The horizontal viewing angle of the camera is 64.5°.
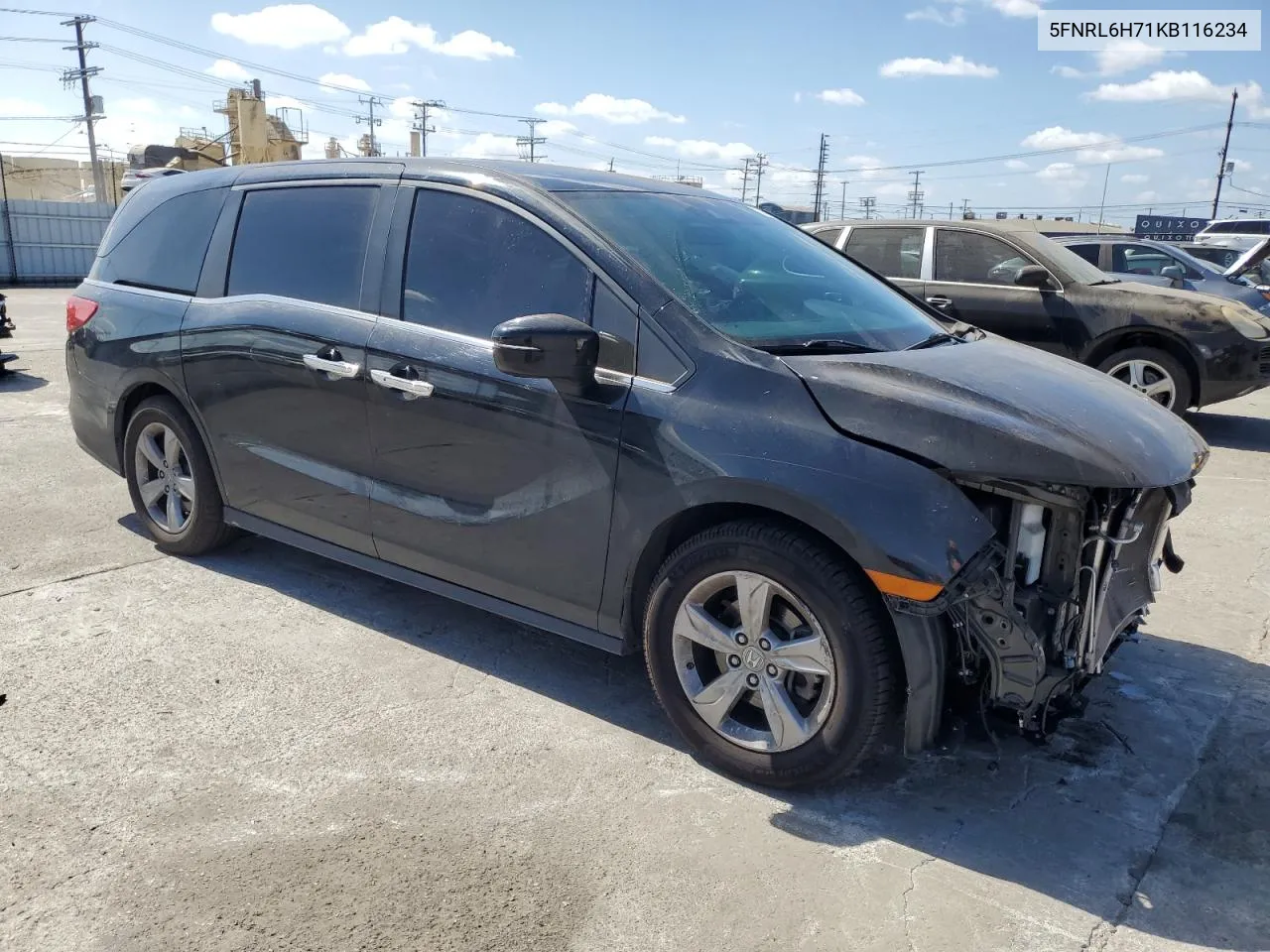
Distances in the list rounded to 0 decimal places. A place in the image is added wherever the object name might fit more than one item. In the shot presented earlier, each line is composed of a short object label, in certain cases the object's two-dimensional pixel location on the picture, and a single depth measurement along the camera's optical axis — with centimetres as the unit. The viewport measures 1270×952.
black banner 5725
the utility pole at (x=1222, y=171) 6469
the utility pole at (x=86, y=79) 6172
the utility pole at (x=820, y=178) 8794
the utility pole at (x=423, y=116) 7869
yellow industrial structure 2503
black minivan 280
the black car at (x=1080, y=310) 816
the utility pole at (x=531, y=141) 8768
